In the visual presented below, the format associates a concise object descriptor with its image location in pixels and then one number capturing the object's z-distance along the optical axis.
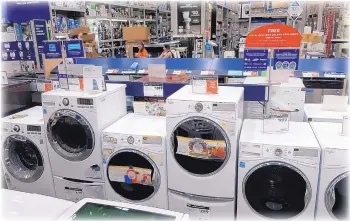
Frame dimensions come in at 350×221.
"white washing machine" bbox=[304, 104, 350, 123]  2.57
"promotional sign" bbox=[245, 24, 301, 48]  2.53
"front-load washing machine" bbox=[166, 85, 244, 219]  2.22
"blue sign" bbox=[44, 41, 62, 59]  3.35
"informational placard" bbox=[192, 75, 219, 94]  2.39
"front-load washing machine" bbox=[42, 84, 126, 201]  2.58
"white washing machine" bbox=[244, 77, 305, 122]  2.64
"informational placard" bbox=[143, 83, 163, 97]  2.81
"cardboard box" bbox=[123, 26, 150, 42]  6.58
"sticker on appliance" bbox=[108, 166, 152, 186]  2.53
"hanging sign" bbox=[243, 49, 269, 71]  2.63
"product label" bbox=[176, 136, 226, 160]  2.27
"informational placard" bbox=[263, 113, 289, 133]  2.35
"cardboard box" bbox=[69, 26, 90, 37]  5.75
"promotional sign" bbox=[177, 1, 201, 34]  7.33
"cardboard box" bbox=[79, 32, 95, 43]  5.77
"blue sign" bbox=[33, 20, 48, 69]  4.74
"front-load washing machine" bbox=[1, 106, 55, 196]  2.89
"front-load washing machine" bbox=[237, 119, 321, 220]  2.13
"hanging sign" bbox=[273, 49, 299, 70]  2.69
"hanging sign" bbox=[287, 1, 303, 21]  5.67
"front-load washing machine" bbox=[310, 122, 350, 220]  2.05
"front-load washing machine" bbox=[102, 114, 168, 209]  2.47
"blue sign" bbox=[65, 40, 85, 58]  3.65
